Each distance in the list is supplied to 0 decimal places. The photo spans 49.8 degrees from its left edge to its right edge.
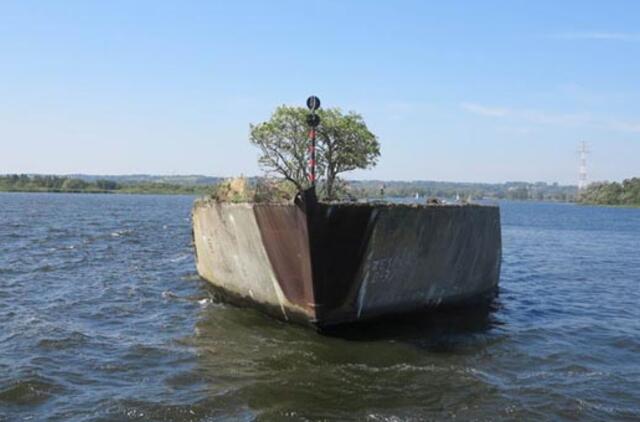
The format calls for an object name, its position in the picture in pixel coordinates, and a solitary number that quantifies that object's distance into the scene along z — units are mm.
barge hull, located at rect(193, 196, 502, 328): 13484
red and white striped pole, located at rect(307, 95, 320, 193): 13788
